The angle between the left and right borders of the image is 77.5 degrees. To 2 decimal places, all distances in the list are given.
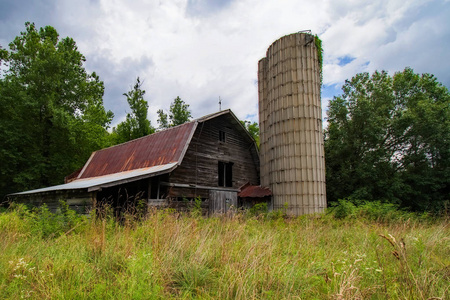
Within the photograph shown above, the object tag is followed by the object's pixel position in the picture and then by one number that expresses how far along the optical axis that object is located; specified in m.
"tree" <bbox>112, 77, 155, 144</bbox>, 29.50
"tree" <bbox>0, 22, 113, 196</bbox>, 21.09
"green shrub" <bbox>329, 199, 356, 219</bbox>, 12.60
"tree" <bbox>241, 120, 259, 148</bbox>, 38.46
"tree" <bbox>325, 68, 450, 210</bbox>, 19.20
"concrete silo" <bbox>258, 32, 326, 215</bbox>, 14.60
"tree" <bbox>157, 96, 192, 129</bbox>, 36.50
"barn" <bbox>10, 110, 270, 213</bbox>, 13.34
